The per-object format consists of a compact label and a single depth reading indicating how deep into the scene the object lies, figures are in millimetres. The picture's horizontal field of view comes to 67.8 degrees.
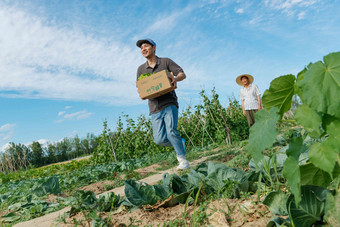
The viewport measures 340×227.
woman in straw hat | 6648
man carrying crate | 4066
